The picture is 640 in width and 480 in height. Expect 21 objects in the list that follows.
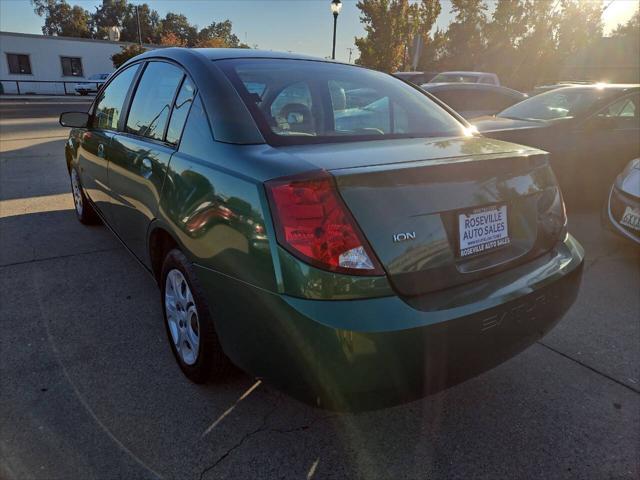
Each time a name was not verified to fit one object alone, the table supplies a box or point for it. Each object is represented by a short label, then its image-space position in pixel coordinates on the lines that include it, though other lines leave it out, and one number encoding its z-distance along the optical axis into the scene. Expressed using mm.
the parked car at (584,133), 5409
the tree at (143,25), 74188
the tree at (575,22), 28641
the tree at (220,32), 80400
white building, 36250
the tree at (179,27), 78150
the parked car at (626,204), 4113
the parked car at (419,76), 12498
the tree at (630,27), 56156
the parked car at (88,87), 33125
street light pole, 17125
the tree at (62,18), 76875
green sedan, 1604
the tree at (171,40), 54503
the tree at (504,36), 29219
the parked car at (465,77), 12859
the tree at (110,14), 80062
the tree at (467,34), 30984
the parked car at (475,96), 9517
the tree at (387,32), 27844
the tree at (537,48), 28859
